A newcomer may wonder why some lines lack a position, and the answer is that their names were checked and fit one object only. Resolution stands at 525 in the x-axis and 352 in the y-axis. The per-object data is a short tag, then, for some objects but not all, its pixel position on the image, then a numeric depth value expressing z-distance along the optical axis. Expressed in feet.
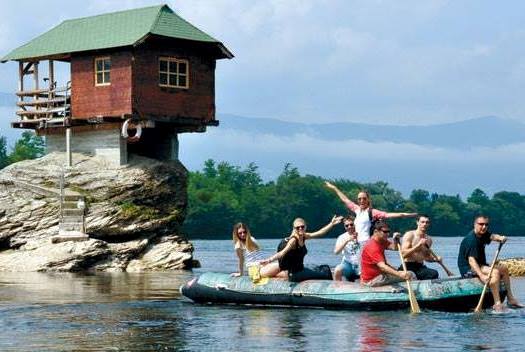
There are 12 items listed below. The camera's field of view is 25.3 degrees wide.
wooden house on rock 143.95
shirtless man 74.43
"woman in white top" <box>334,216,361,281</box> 76.59
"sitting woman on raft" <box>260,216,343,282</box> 74.49
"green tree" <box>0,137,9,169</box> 362.14
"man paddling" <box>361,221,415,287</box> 71.87
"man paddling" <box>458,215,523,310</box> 71.92
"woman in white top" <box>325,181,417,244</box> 76.69
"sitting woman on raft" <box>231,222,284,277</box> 79.10
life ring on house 143.10
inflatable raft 73.15
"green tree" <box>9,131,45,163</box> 361.10
